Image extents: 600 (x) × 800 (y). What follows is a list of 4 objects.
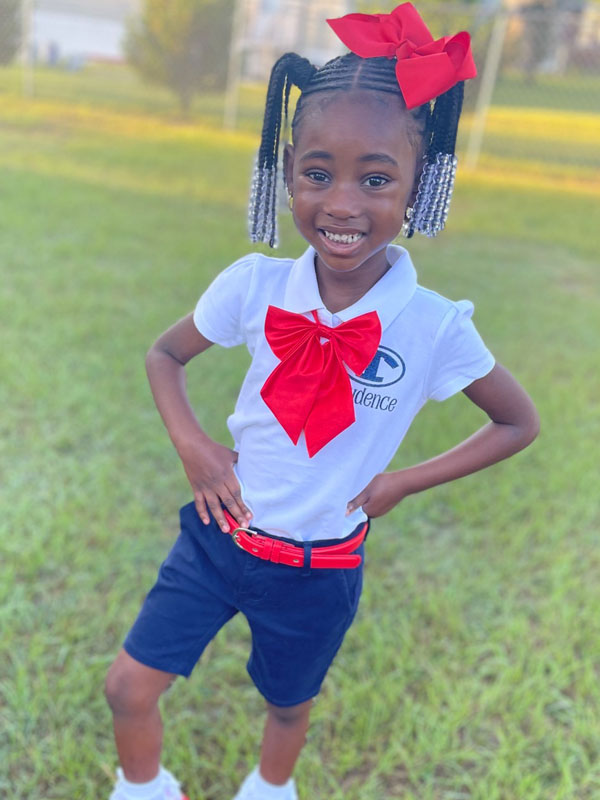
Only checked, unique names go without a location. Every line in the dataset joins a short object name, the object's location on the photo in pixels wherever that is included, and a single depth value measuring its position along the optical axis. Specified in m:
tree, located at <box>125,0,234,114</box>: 12.29
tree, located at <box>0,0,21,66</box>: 11.44
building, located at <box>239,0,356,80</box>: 12.04
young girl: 1.17
